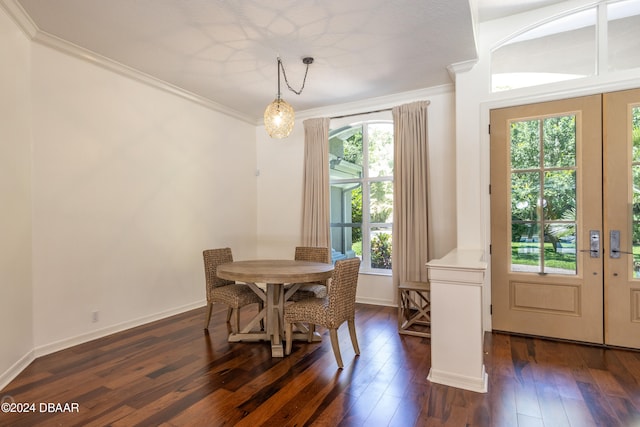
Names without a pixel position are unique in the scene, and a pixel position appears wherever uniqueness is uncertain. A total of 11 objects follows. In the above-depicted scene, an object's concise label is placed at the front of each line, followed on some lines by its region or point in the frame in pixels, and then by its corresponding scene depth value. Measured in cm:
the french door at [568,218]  305
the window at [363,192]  490
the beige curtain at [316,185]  505
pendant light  312
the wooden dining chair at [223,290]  340
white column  238
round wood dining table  291
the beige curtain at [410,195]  435
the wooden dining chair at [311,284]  359
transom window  307
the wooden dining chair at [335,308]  277
